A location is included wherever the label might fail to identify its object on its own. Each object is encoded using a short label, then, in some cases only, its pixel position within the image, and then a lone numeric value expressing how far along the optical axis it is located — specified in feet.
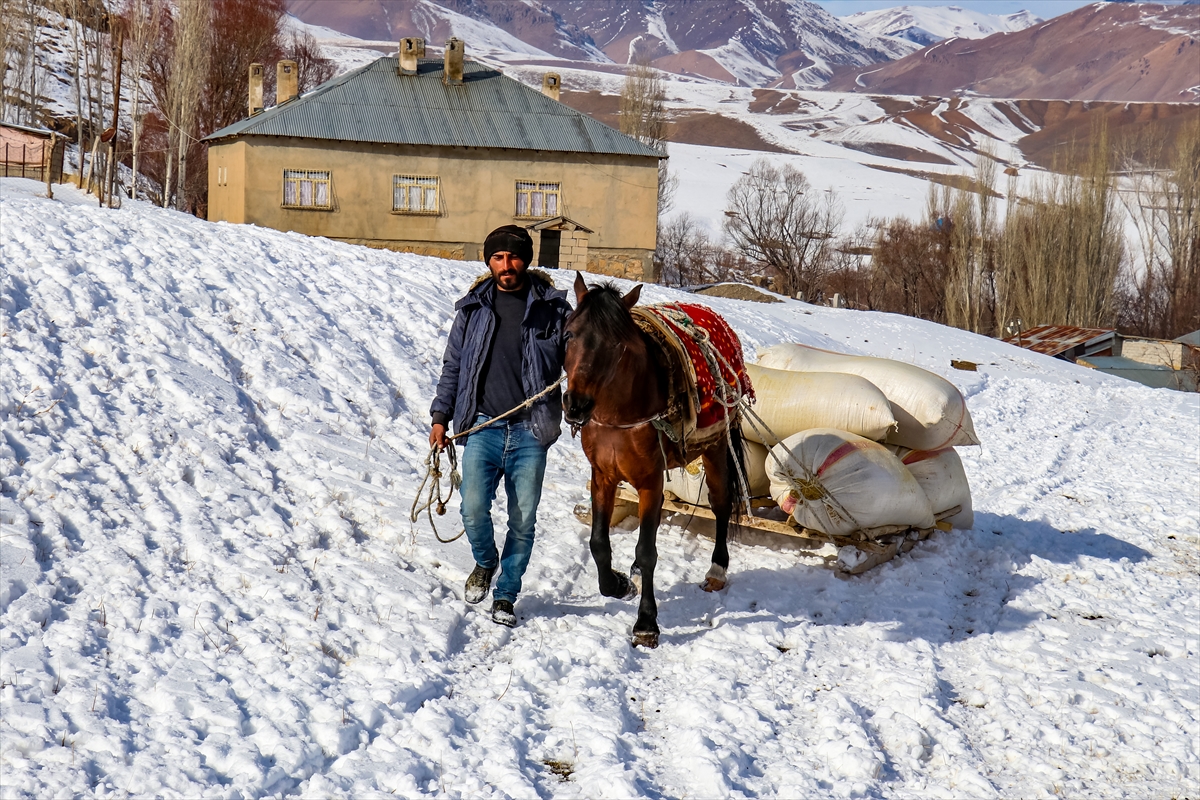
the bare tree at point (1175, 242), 175.52
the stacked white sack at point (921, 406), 24.81
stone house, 100.01
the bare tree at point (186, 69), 116.98
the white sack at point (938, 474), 25.29
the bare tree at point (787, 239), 204.85
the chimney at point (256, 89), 112.78
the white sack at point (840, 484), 22.44
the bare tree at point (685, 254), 220.64
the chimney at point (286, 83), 109.70
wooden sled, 22.74
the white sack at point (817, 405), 24.08
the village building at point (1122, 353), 112.06
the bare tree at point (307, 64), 190.08
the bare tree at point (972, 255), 161.27
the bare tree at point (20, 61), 139.87
